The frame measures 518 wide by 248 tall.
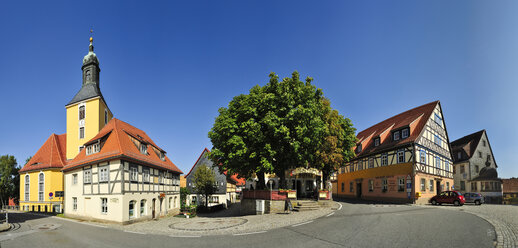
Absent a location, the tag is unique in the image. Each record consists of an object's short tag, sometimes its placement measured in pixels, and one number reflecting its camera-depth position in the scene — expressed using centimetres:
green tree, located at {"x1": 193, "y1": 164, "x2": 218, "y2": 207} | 4006
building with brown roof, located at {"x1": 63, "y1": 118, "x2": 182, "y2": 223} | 2350
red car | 2738
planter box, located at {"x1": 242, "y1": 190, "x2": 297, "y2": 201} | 2461
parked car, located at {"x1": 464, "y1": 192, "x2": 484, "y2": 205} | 2991
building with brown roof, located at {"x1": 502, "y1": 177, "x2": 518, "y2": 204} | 5049
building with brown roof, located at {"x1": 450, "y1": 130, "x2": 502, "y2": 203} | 4284
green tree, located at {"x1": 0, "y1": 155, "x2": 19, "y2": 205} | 4356
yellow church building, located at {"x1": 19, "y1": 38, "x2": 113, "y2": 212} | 3550
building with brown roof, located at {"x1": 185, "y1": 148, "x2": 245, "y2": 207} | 5062
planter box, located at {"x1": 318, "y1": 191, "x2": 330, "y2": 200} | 2781
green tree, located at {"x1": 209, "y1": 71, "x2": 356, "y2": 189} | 2391
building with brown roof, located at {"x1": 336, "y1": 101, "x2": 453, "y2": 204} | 3177
